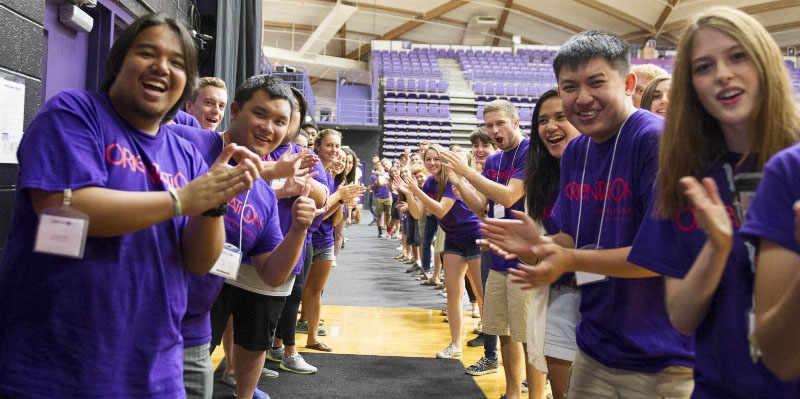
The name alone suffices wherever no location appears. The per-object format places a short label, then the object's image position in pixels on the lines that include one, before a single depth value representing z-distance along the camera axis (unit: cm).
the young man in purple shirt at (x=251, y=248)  179
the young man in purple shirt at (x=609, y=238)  148
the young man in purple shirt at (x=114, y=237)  117
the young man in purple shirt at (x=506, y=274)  290
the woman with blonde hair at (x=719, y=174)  98
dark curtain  555
